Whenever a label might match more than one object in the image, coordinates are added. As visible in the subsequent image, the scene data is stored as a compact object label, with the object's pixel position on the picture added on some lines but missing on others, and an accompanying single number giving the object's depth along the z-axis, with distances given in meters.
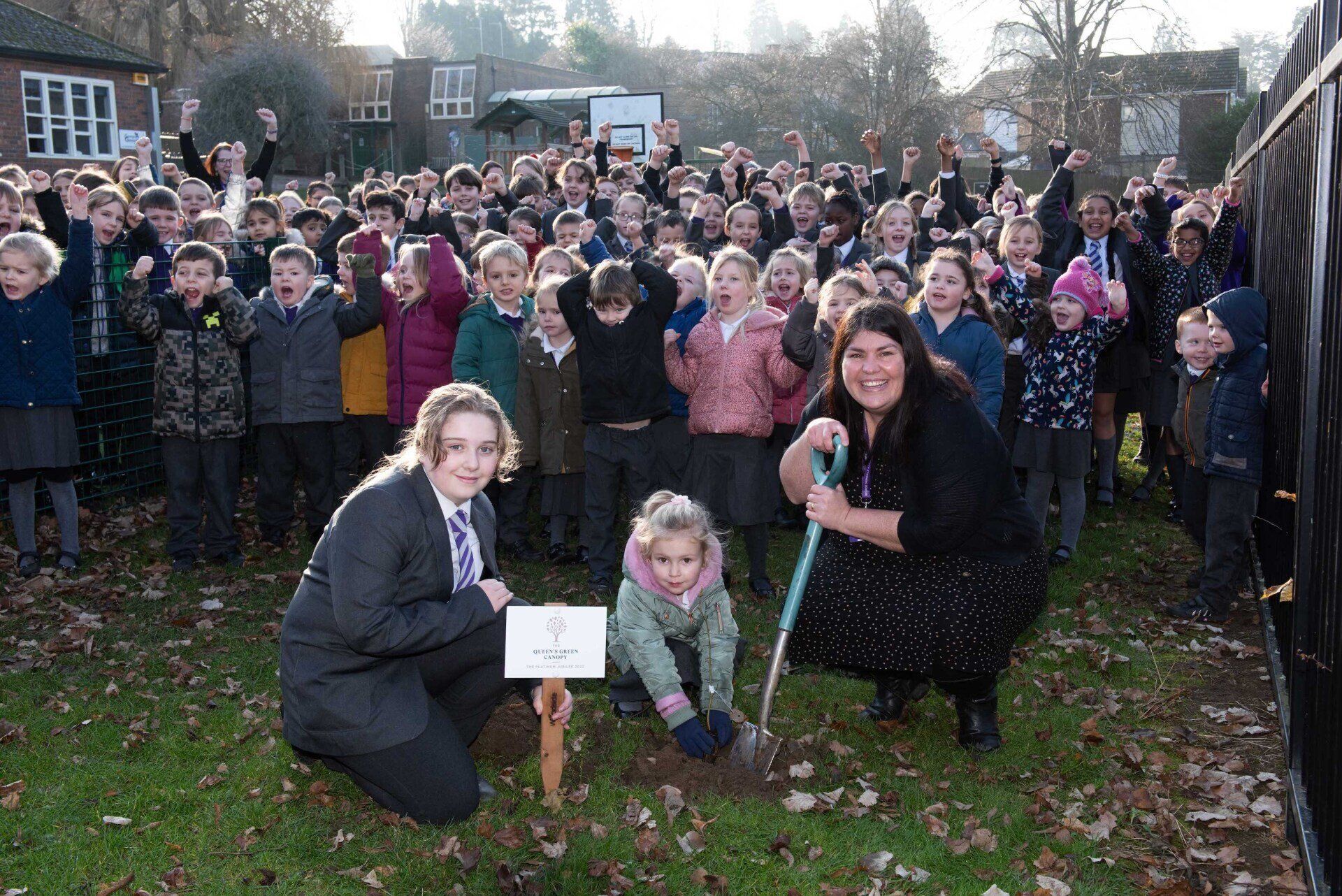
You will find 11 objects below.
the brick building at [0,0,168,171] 26.73
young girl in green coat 4.79
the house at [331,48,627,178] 46.59
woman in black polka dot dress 4.46
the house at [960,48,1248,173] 31.66
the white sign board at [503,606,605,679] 4.14
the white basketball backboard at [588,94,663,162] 27.97
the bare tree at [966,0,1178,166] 31.06
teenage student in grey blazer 4.05
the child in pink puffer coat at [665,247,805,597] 6.76
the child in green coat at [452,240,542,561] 7.43
